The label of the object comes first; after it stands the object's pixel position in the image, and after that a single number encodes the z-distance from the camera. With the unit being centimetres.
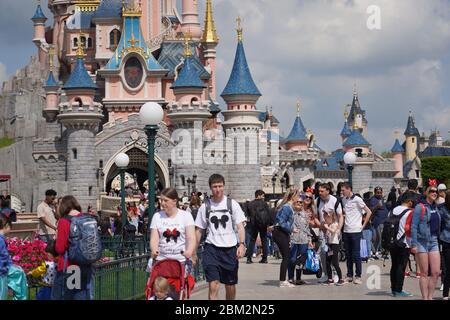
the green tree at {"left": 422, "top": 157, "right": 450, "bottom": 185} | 8794
